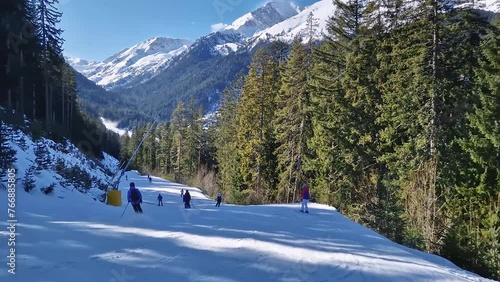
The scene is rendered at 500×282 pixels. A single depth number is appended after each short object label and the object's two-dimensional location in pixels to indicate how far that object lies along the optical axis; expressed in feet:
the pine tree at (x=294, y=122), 95.34
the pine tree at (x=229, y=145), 123.34
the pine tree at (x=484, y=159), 59.98
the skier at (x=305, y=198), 56.18
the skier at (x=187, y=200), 61.31
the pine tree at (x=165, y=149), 285.02
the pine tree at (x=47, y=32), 120.57
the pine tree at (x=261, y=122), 113.80
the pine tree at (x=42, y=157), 47.02
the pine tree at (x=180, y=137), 226.99
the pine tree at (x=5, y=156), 37.74
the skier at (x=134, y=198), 43.45
